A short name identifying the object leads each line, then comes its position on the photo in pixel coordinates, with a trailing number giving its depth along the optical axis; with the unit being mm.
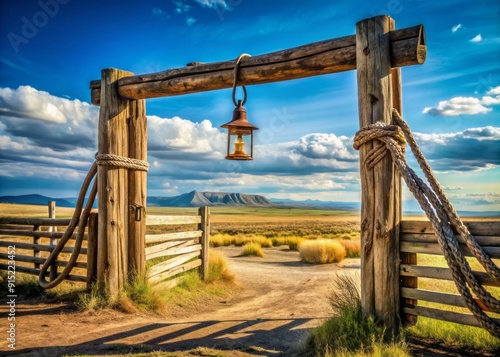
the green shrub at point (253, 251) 17453
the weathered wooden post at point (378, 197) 4891
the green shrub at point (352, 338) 4340
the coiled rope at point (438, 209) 4164
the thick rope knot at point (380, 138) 4867
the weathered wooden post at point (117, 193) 7000
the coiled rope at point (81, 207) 7031
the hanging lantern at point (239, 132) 5520
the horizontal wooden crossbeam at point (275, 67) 4867
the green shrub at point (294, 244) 21069
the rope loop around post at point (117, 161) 6988
